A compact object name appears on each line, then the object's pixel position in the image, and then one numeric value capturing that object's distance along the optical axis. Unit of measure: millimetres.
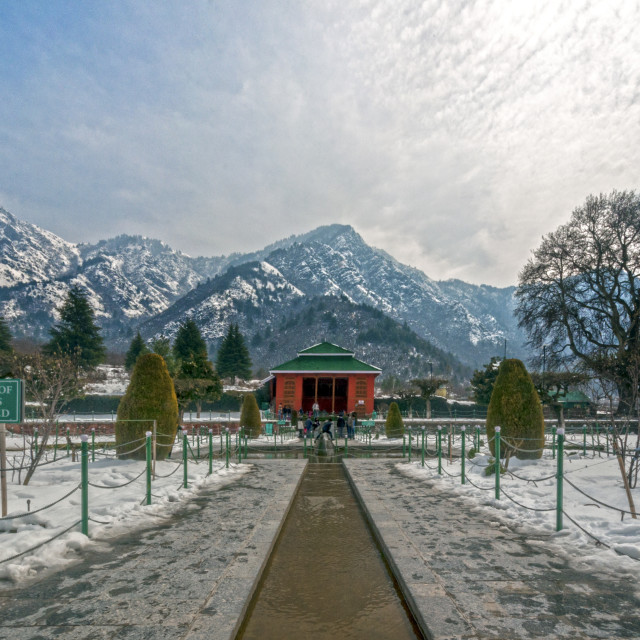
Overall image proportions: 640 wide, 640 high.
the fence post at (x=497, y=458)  8797
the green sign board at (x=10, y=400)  7070
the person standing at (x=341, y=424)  27756
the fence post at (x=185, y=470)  10141
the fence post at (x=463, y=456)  10633
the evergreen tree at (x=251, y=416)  24703
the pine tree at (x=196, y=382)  29219
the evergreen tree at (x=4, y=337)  44478
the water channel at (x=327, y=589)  4020
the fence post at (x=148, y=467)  8141
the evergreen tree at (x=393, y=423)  24203
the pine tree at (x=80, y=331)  48906
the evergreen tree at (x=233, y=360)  64319
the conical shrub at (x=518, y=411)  12719
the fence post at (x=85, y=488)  6391
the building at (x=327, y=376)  40062
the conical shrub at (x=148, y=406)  12953
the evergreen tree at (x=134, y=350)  59688
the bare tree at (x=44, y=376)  10792
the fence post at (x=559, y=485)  6621
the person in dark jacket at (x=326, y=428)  24047
